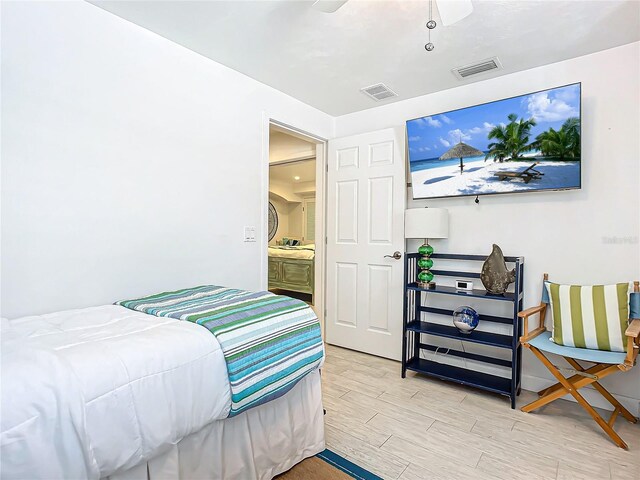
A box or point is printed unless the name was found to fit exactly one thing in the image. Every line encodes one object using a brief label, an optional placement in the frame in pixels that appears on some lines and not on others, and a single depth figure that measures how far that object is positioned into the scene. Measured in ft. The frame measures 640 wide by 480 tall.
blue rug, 5.53
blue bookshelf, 8.14
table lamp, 9.23
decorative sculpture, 8.38
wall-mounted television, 7.75
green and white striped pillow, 7.04
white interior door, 10.66
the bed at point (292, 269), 19.42
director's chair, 6.43
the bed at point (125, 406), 2.97
